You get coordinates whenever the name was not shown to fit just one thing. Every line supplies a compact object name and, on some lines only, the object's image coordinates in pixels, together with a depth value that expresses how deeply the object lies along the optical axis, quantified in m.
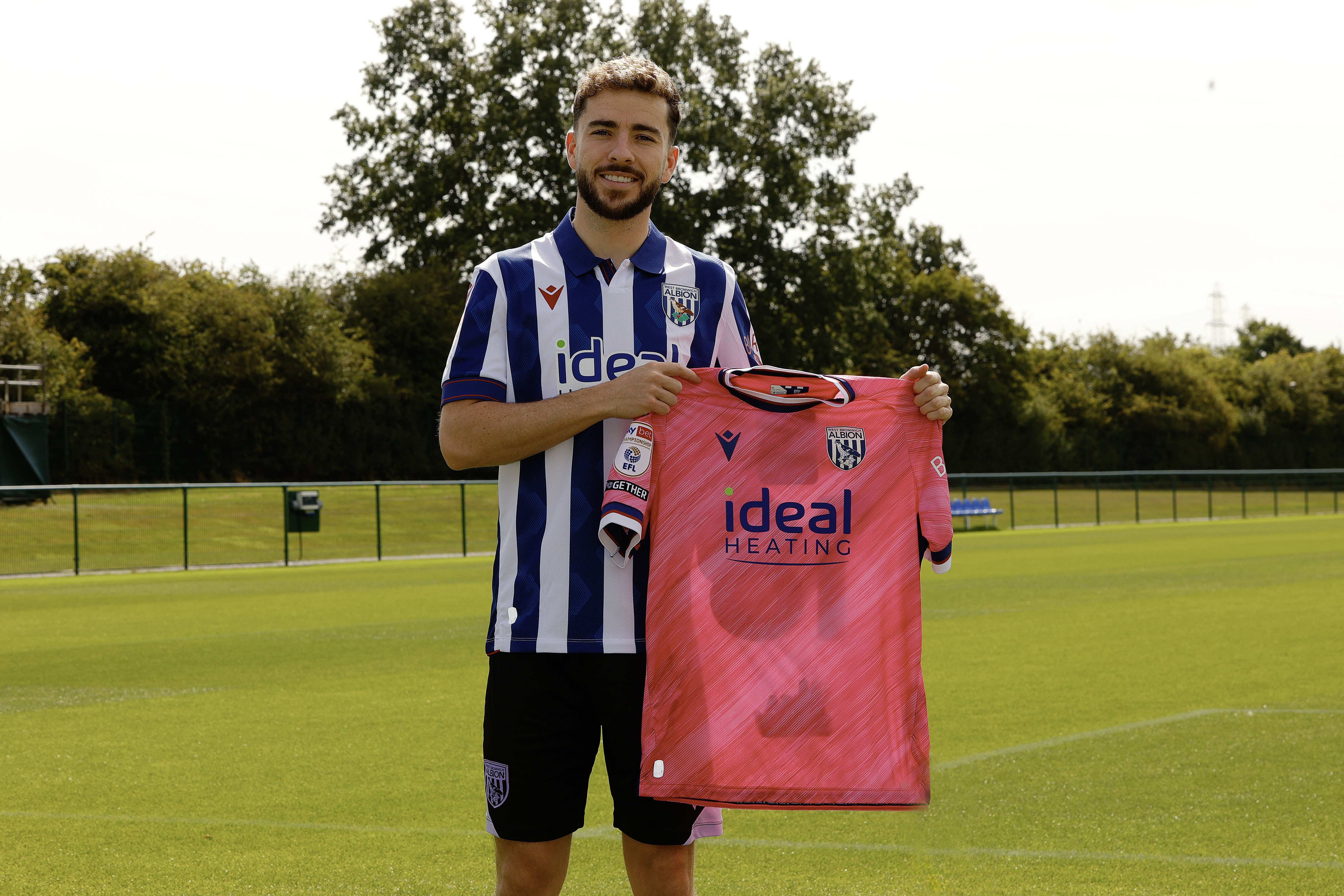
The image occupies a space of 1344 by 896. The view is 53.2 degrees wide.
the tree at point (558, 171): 42.22
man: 2.80
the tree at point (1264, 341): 107.38
